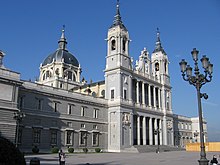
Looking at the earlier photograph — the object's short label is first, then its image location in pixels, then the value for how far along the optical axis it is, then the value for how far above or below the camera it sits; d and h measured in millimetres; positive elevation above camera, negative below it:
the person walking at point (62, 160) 20156 -2437
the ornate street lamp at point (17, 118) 33744 +1068
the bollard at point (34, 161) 18125 -2289
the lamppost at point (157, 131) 61338 -932
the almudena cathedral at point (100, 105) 40844 +4018
